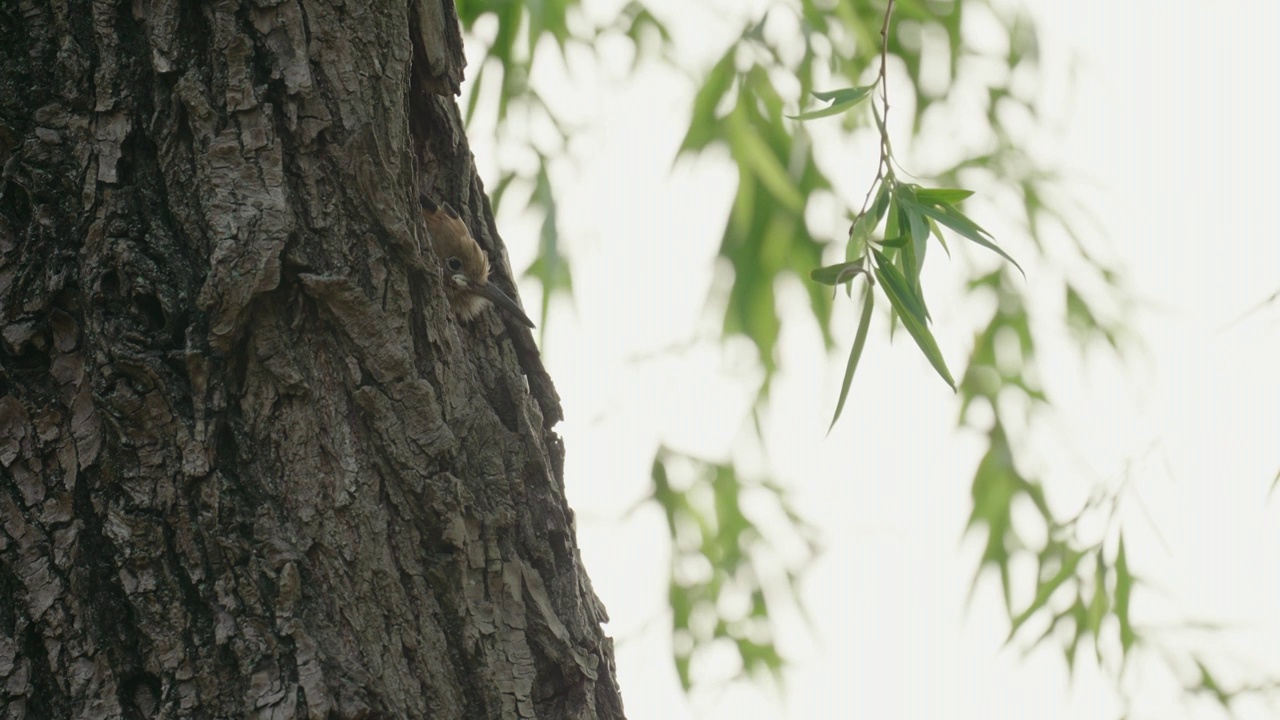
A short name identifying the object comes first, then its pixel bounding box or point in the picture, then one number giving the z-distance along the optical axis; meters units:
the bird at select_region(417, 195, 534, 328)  9.13
